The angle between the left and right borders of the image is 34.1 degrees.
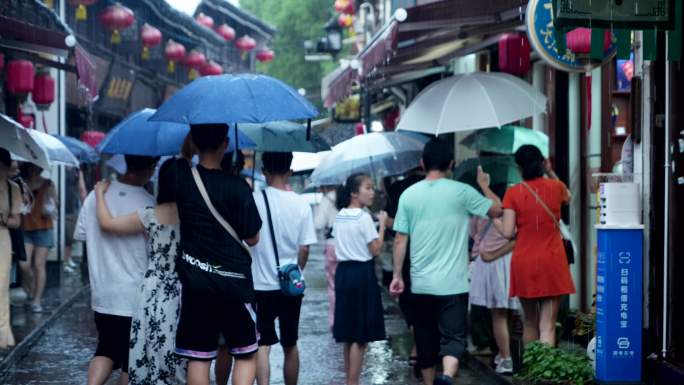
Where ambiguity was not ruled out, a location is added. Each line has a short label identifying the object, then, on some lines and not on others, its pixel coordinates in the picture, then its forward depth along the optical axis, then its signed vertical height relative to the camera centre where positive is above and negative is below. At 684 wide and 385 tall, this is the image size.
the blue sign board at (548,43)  8.19 +1.10
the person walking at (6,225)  9.74 -0.29
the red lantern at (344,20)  28.84 +4.62
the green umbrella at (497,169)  10.17 +0.22
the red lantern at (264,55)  37.74 +4.68
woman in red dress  8.72 -0.31
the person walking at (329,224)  11.40 -0.36
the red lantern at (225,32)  35.59 +5.13
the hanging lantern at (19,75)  15.65 +1.66
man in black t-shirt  6.24 -0.42
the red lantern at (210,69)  30.85 +3.52
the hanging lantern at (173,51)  28.42 +3.62
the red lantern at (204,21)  35.14 +5.46
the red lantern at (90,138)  20.67 +1.02
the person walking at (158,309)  6.62 -0.69
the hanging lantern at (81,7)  19.58 +3.28
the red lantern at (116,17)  22.22 +3.52
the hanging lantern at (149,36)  25.20 +3.55
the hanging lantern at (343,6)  29.94 +5.04
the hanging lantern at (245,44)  37.41 +5.02
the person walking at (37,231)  14.17 -0.49
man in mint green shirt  7.97 -0.36
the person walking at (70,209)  21.28 -0.34
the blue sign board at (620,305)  7.79 -0.79
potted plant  8.15 -1.29
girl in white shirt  8.77 -0.69
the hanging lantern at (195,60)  30.11 +3.59
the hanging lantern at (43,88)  16.28 +1.53
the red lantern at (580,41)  8.16 +1.11
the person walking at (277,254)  7.68 -0.43
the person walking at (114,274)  6.94 -0.51
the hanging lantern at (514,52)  11.79 +1.50
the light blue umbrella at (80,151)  16.81 +0.63
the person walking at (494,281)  9.66 -0.80
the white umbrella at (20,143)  9.37 +0.43
